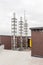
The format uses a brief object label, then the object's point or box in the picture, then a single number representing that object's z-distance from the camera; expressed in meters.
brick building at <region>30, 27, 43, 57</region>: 4.80
